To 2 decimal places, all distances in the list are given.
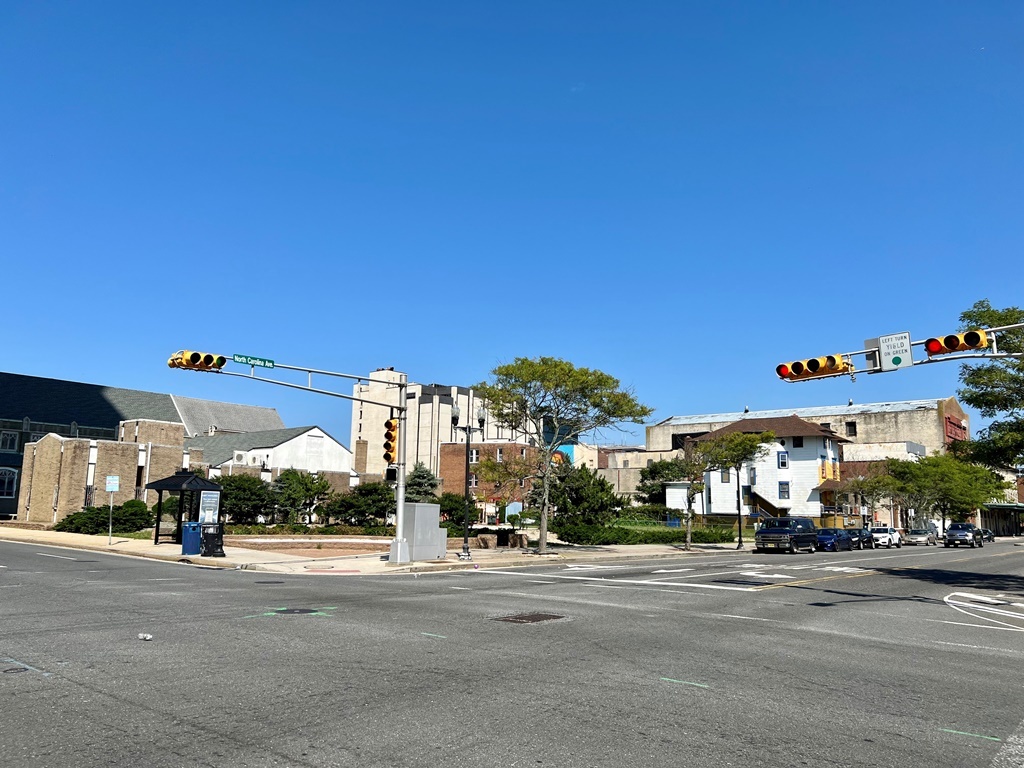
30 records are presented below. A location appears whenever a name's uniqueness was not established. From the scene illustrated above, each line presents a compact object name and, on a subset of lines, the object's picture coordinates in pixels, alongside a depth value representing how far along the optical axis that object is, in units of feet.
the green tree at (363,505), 140.56
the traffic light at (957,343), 51.31
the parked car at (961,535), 199.21
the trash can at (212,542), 90.02
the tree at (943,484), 222.28
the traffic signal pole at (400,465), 79.10
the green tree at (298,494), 144.46
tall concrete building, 404.57
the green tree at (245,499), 136.43
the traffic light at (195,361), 67.67
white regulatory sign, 53.69
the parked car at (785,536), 140.97
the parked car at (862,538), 166.71
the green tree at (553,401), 115.03
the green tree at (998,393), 82.74
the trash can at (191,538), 93.15
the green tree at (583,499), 148.15
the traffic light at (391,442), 83.10
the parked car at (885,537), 180.75
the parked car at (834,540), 152.76
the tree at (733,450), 151.23
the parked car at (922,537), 220.64
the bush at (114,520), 139.74
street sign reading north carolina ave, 73.00
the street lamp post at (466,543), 98.77
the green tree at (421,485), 197.57
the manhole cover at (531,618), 43.32
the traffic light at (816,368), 55.72
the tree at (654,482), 292.20
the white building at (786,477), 243.60
